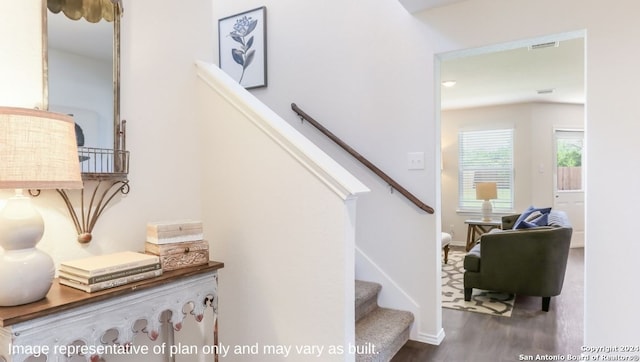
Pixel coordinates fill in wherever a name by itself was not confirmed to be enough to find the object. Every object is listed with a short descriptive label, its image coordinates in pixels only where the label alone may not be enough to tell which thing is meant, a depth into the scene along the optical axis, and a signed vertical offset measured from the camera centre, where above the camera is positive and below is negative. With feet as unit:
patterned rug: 10.89 -3.88
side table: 17.99 -2.49
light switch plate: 8.62 +0.46
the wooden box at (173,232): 5.02 -0.73
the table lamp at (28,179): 3.43 +0.02
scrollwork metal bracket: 4.91 -0.34
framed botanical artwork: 10.84 +4.10
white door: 19.81 +0.11
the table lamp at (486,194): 18.53 -0.75
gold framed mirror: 4.68 +1.26
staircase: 6.94 -3.19
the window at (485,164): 19.89 +0.83
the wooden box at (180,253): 4.97 -1.04
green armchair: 10.65 -2.48
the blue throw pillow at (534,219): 11.66 -1.42
